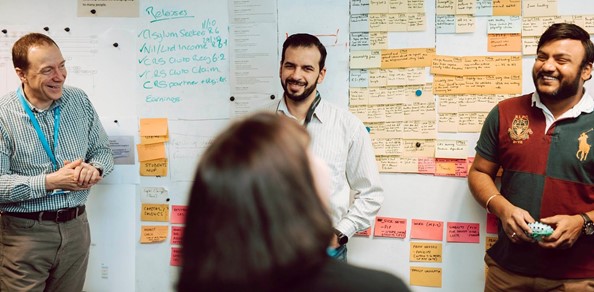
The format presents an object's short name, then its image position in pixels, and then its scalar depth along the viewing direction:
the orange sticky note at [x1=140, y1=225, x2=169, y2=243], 2.87
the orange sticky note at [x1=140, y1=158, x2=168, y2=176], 2.84
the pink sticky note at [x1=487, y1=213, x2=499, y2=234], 2.59
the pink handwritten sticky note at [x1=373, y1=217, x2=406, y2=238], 2.66
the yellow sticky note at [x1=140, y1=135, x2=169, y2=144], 2.83
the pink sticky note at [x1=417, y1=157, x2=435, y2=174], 2.61
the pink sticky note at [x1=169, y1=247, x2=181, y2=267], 2.88
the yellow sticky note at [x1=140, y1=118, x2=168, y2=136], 2.82
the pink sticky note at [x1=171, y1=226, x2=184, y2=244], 2.87
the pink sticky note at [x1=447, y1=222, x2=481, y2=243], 2.61
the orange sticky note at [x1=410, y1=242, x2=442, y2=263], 2.65
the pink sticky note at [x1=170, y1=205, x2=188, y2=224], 2.86
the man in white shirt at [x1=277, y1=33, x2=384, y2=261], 2.36
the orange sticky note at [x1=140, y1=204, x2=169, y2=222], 2.86
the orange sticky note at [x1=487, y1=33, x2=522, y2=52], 2.51
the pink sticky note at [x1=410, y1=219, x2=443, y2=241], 2.64
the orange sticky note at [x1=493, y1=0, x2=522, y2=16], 2.49
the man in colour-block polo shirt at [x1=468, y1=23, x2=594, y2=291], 2.15
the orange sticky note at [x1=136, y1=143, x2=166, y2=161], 2.83
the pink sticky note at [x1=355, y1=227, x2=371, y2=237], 2.68
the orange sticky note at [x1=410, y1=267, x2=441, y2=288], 2.66
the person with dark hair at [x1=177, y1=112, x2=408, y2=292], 0.87
